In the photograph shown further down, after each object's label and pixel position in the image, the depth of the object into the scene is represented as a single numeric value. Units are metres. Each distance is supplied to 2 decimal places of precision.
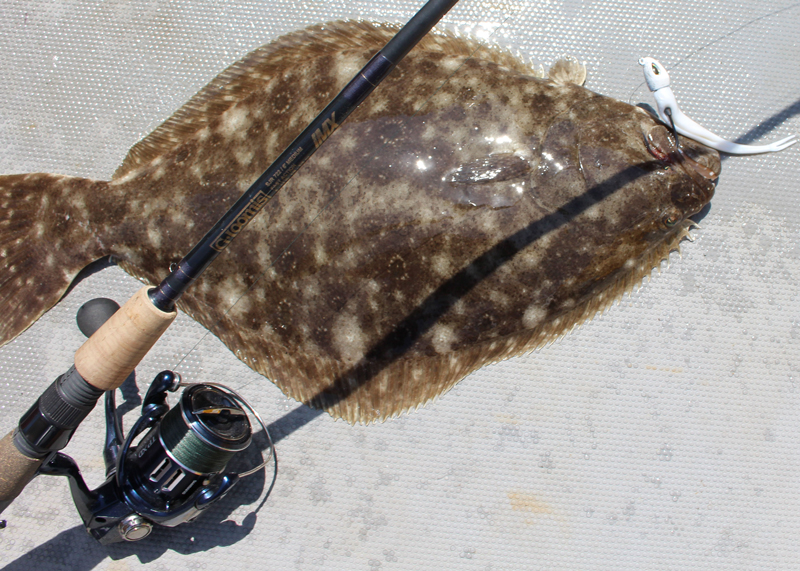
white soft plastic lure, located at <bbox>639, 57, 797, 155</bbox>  0.48
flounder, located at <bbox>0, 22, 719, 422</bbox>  0.44
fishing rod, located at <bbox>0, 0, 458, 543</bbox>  0.35
